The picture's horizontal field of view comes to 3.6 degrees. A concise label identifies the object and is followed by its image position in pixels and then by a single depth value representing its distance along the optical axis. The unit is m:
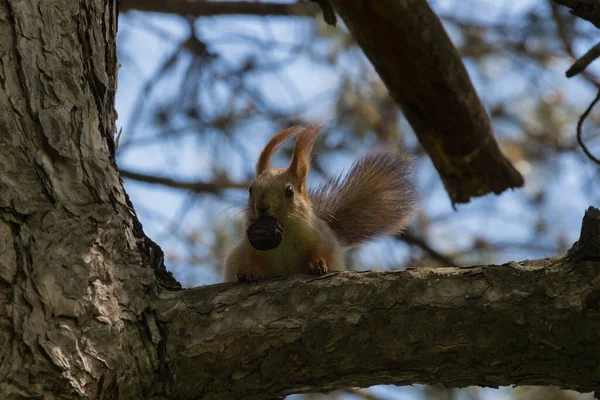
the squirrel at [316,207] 9.28
